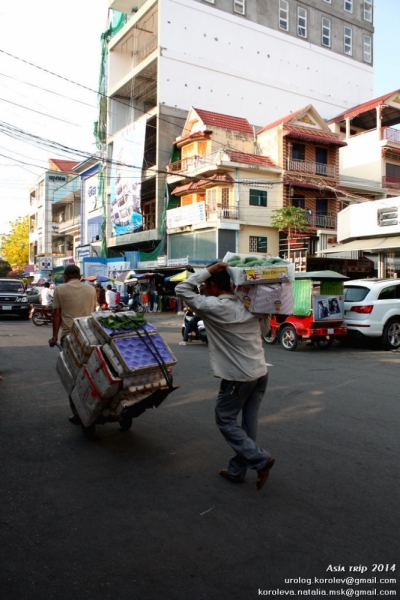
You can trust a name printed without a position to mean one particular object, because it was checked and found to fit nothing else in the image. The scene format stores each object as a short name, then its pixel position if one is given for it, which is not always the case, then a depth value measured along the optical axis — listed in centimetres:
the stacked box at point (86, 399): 466
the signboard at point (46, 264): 4259
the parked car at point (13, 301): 2236
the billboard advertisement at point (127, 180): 3766
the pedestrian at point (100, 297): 1695
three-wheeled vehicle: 1245
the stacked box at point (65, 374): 529
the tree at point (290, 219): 3186
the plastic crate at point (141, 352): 455
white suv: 1280
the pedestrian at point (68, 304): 607
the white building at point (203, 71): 3734
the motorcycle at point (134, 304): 2541
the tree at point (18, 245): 7150
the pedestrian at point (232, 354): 389
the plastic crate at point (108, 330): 466
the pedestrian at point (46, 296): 1961
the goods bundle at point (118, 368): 455
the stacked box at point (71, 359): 513
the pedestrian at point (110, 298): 2055
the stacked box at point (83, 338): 490
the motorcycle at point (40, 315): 1944
